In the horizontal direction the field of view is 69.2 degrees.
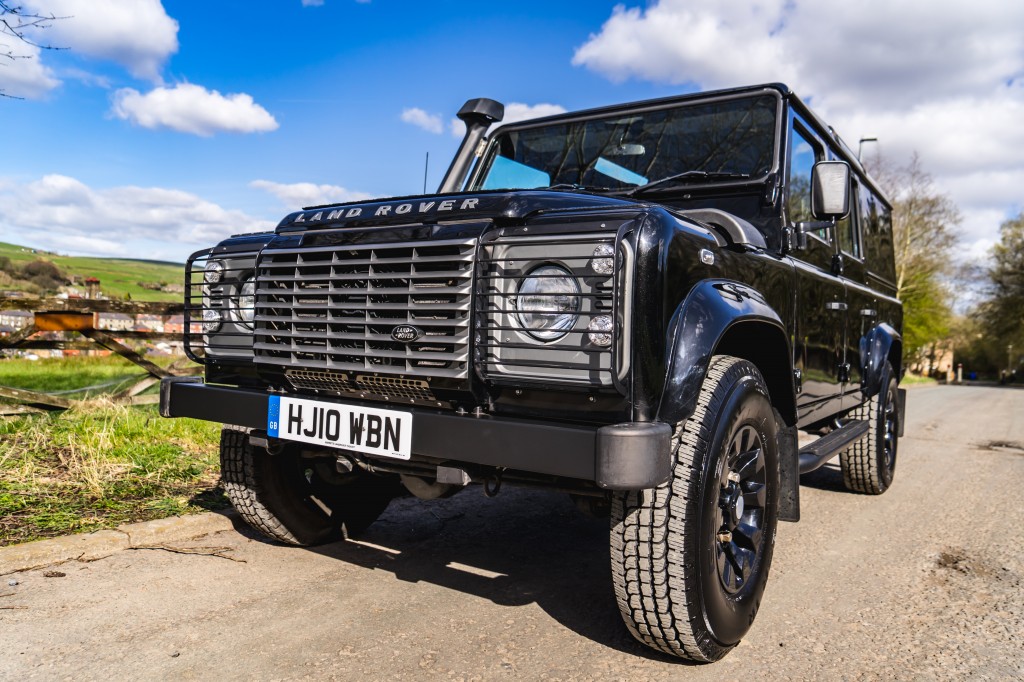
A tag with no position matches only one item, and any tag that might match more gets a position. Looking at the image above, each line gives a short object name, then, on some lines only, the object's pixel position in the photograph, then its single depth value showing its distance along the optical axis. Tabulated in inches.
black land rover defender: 85.4
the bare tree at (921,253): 1259.2
